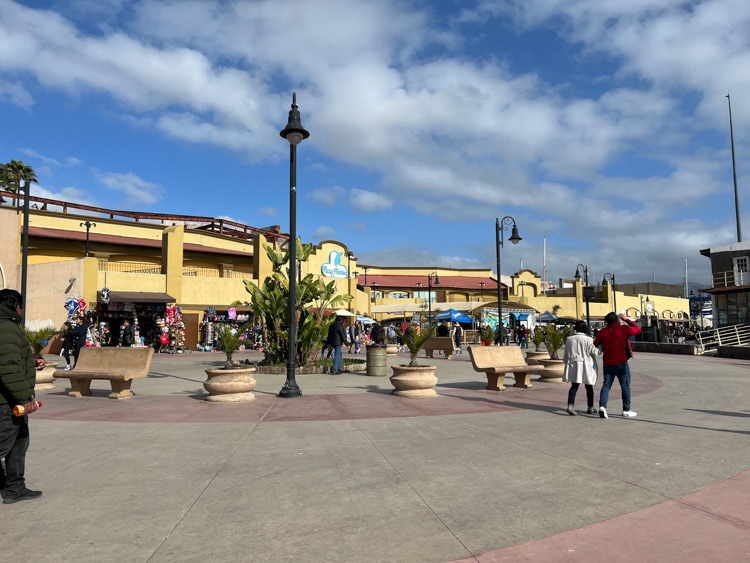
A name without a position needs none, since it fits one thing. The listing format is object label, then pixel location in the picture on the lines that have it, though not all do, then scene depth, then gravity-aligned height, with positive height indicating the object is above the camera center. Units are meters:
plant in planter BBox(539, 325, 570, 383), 13.25 -0.97
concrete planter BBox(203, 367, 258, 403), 9.77 -1.03
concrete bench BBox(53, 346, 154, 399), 10.25 -0.75
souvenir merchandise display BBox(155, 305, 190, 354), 28.14 -0.15
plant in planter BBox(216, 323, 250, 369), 10.22 -0.27
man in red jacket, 8.17 -0.51
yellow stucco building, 27.33 +4.13
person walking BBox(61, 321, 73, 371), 15.21 -0.27
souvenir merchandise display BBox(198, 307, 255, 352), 30.34 +0.32
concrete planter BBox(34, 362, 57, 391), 11.98 -1.07
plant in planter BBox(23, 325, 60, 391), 12.01 -0.89
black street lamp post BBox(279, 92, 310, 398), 10.52 +2.41
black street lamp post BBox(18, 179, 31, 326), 17.34 +3.43
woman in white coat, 8.47 -0.66
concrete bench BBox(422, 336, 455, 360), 22.06 -0.80
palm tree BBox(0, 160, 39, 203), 44.19 +13.35
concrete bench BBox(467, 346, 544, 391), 11.30 -0.87
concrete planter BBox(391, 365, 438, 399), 10.38 -1.07
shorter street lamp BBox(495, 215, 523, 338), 22.48 +3.82
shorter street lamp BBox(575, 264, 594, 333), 24.20 +1.51
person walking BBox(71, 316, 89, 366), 14.53 -0.07
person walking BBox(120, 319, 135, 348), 19.02 -0.15
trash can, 14.86 -0.98
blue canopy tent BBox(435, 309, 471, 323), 33.69 +0.69
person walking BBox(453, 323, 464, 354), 27.96 -0.71
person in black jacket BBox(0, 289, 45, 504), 4.42 -0.58
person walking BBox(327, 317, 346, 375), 15.49 -0.37
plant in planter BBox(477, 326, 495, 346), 22.70 -0.48
